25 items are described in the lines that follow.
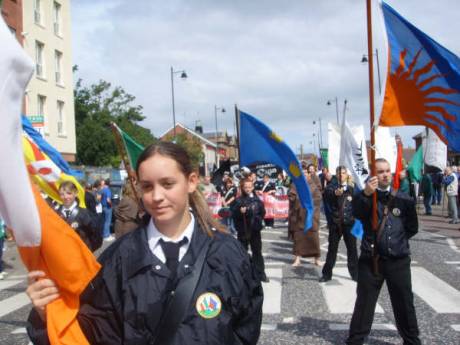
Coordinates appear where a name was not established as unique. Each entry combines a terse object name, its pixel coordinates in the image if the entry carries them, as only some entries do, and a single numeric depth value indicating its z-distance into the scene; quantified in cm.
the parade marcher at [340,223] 880
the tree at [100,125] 5000
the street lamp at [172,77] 3503
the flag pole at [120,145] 512
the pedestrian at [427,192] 2138
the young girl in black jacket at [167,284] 213
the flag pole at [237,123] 836
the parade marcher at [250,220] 915
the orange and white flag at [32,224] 160
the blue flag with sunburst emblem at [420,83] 541
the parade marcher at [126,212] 841
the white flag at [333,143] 1563
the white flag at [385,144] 1213
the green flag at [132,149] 537
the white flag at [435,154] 1605
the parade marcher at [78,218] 621
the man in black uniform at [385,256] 502
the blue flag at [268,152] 777
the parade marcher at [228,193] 1459
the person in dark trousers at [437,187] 2533
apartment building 3030
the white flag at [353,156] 613
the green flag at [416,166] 1909
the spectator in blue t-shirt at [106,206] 1658
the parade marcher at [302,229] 1040
